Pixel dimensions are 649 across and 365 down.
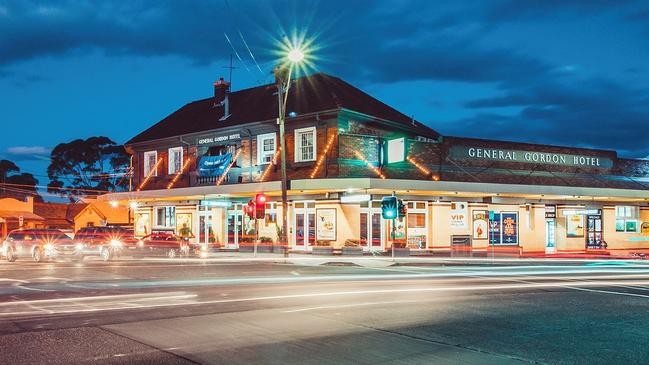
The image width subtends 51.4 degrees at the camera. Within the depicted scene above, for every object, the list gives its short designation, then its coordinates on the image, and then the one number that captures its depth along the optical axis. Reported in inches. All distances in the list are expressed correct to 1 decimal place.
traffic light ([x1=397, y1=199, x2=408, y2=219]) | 1241.8
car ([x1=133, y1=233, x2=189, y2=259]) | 1412.4
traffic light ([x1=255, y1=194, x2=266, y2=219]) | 1245.7
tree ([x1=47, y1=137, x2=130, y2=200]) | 3142.2
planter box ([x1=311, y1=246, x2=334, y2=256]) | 1421.0
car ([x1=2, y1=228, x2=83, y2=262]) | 1203.2
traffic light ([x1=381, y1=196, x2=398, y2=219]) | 1224.8
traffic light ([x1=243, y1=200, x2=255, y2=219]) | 1250.6
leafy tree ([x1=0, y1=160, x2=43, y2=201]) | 3145.2
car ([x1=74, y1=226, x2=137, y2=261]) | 1226.5
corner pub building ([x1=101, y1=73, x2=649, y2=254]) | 1432.1
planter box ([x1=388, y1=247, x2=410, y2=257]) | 1413.6
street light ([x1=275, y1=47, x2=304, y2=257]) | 1211.2
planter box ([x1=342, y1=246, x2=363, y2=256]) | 1391.5
